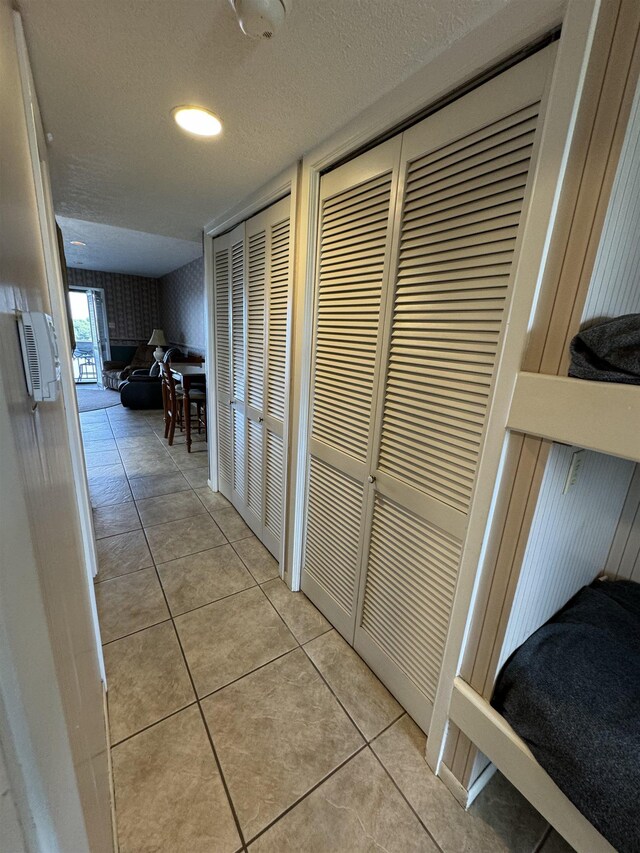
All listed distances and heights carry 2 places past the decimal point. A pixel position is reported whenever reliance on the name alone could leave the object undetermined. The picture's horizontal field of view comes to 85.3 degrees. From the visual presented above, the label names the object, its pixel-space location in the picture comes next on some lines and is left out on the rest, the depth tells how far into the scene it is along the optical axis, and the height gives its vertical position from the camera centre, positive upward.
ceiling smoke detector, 0.80 +0.74
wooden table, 3.69 -0.47
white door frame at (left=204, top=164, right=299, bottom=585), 1.67 +0.66
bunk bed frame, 0.70 -0.16
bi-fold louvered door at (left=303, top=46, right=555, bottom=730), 0.94 -0.04
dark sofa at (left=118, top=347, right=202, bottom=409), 5.57 -0.93
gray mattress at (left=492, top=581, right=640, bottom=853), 0.75 -0.84
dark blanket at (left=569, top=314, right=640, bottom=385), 0.70 +0.01
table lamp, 6.27 -0.14
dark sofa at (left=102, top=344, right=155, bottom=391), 6.80 -0.70
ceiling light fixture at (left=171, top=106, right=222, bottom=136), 1.24 +0.76
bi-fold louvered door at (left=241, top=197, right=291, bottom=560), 1.85 -0.13
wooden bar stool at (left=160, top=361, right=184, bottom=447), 4.06 -0.83
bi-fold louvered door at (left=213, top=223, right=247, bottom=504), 2.33 -0.17
